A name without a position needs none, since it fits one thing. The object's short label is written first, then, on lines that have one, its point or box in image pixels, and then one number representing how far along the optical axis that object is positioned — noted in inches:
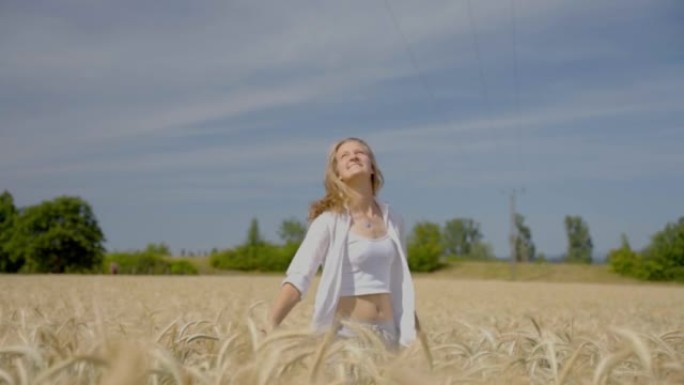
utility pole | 3161.9
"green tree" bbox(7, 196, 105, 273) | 3314.5
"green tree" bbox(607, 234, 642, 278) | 3405.5
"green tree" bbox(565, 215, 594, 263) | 5772.6
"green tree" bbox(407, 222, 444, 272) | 3553.2
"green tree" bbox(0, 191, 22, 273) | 3432.6
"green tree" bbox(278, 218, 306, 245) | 4168.3
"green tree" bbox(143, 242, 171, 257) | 4525.1
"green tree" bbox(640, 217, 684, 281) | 3351.4
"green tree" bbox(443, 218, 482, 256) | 5693.9
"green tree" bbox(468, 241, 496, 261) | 4869.6
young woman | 179.5
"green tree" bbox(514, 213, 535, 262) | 5388.8
